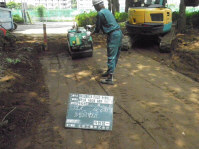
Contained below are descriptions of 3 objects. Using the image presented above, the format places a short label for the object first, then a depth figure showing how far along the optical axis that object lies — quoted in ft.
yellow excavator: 26.86
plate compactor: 23.63
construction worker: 16.44
